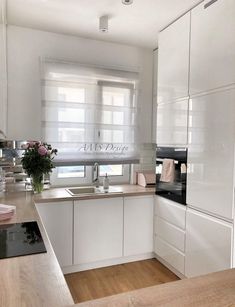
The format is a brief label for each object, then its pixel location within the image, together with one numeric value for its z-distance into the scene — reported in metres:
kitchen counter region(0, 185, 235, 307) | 0.73
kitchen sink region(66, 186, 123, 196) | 2.72
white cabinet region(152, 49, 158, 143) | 3.13
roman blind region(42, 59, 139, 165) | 2.73
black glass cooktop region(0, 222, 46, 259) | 1.13
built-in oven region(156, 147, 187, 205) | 2.28
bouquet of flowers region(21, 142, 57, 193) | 2.44
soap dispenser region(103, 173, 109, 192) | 2.83
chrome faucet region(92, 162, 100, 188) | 2.92
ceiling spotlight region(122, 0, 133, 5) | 2.05
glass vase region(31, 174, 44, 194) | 2.48
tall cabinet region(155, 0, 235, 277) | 1.79
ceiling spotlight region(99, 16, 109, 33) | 2.35
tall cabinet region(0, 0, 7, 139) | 2.11
